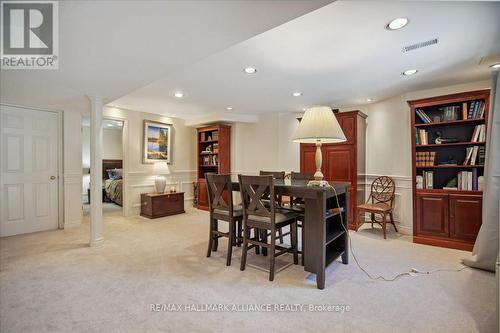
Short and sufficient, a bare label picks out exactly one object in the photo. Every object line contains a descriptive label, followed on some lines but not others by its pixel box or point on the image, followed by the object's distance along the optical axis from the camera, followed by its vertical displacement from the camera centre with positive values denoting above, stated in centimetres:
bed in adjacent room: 589 -44
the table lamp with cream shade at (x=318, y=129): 217 +32
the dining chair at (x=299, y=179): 270 -21
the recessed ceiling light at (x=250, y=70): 285 +115
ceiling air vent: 220 +113
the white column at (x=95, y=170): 318 -7
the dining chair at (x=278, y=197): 322 -41
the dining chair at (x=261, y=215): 225 -52
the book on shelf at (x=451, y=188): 311 -32
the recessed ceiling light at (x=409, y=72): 287 +113
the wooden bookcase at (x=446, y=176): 299 -17
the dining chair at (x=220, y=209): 261 -52
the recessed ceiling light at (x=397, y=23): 187 +113
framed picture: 526 +52
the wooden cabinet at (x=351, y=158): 407 +11
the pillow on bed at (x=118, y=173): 701 -25
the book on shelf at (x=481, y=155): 301 +11
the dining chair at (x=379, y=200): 370 -62
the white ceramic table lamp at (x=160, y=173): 501 -18
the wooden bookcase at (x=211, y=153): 563 +29
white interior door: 354 -8
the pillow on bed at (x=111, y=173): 735 -26
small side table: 477 -83
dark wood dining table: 209 -61
